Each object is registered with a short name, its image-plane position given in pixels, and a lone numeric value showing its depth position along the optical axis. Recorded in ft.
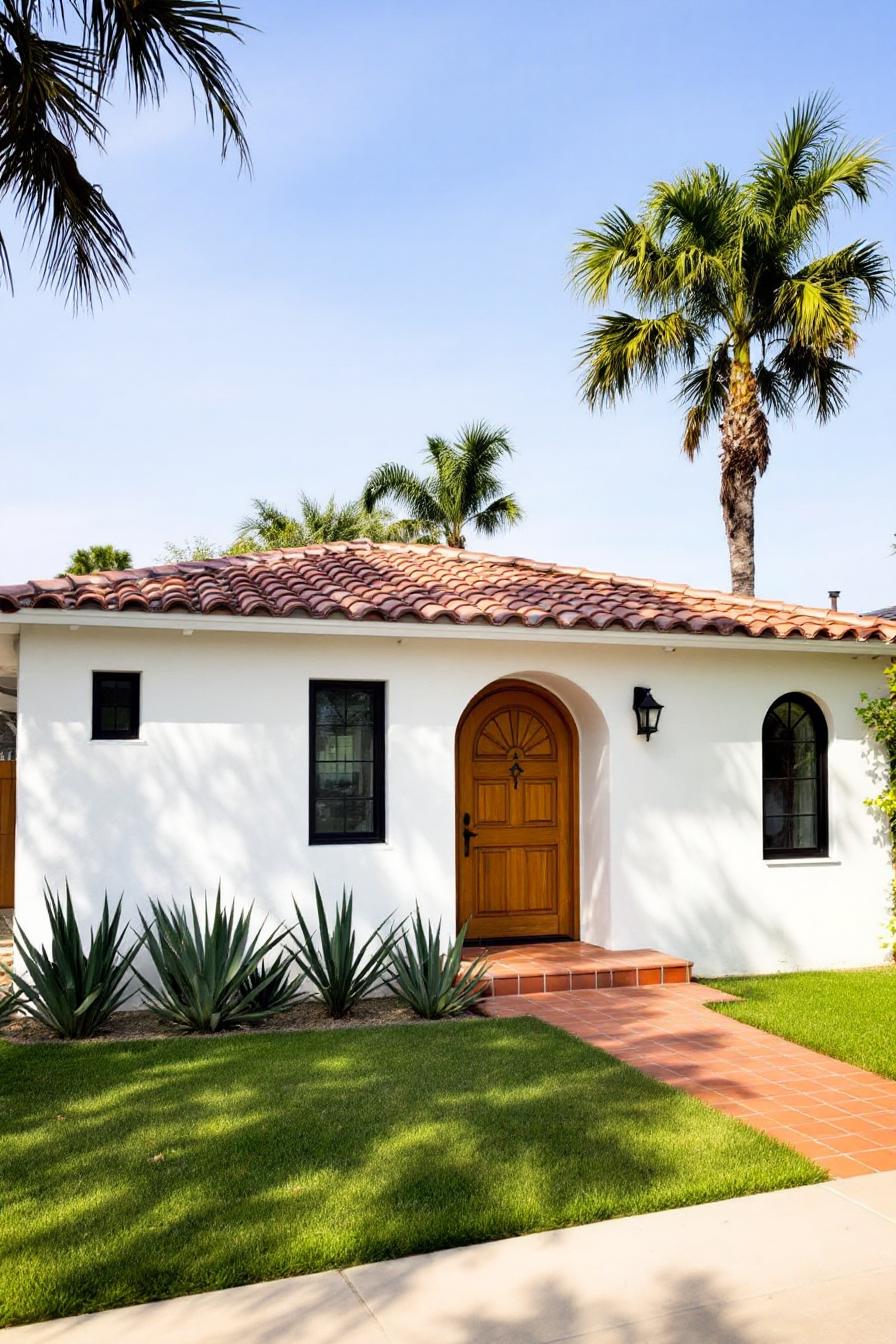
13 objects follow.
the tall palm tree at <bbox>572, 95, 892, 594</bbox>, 55.21
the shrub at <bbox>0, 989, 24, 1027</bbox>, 25.68
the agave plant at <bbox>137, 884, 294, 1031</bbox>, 26.21
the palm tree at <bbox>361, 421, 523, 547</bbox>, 105.60
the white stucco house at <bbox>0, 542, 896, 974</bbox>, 28.94
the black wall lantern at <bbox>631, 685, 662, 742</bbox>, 33.40
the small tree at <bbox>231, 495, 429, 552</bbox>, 107.45
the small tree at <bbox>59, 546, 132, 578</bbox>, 104.94
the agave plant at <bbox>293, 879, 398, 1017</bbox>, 27.48
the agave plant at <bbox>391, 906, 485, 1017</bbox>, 27.50
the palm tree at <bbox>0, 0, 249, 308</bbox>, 21.77
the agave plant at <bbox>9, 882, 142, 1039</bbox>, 25.49
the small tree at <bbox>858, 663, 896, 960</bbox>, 35.65
